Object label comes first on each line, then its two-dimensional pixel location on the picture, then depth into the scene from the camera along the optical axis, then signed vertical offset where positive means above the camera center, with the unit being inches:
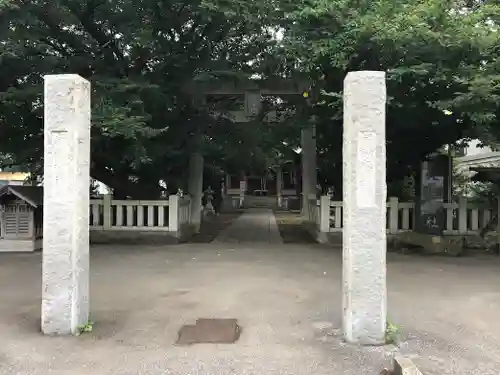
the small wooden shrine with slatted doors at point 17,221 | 437.4 -34.0
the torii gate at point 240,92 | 509.0 +104.7
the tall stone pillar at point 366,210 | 201.2 -10.0
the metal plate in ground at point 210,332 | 205.6 -65.8
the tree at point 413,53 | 337.1 +102.2
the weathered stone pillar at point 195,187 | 652.1 -2.8
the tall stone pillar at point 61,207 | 209.2 -9.9
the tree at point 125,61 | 411.2 +118.6
